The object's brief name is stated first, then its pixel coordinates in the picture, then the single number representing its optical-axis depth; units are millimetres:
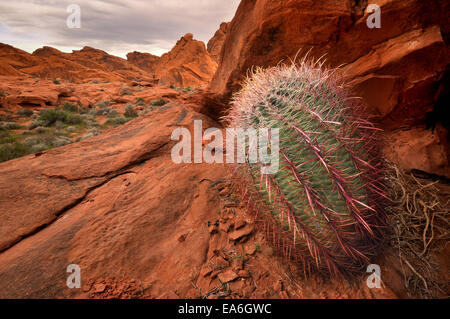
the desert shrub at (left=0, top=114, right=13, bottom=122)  9023
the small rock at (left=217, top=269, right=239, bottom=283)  1496
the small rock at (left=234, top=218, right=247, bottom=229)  1892
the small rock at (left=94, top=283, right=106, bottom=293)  1386
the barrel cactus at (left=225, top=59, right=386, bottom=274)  1275
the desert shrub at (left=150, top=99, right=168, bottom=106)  11231
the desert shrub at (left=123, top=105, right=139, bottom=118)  10328
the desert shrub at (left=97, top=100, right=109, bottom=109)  12379
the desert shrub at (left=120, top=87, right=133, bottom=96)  16103
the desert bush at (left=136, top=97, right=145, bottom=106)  12023
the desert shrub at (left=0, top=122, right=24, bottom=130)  8102
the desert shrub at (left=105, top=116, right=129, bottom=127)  9004
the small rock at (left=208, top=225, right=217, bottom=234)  1873
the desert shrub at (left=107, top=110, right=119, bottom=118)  10292
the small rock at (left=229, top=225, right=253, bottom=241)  1815
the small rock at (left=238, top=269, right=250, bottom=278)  1532
